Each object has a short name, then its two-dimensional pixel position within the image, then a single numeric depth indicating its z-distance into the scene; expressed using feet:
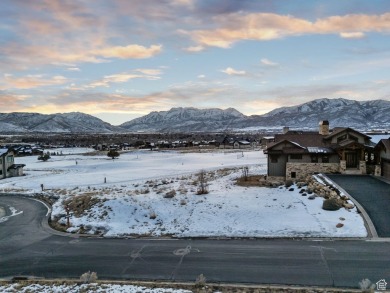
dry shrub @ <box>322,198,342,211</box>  86.07
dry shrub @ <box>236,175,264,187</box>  124.36
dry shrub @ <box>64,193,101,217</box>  102.72
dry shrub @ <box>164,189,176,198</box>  110.42
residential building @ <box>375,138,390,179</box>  119.14
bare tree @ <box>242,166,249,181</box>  134.43
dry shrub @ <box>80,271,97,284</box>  55.83
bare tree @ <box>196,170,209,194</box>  113.66
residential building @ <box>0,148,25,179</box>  192.65
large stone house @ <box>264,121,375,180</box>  126.72
